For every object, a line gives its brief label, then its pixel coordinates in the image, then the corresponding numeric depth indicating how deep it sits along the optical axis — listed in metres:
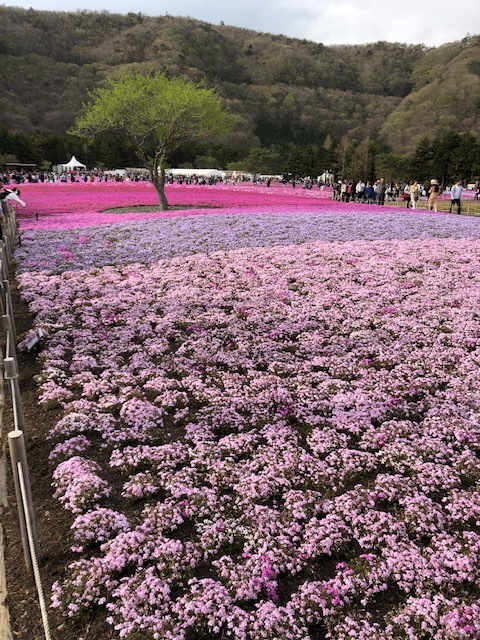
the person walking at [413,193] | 34.66
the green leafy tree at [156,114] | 28.95
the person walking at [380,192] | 38.55
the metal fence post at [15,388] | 5.48
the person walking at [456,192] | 29.84
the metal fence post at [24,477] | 4.33
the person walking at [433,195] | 33.22
